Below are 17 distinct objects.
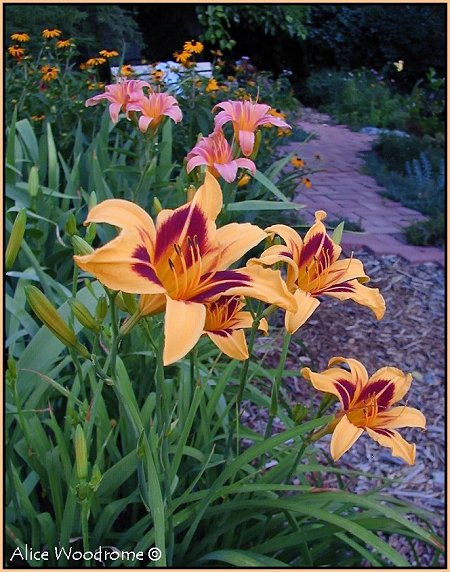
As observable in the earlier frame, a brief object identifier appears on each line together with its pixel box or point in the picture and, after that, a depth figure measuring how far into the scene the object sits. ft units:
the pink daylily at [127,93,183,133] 5.21
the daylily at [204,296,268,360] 2.84
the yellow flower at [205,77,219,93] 10.41
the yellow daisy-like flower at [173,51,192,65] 10.66
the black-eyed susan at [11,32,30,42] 11.12
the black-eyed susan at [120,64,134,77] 10.19
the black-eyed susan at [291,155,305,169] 10.42
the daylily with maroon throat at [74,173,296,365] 2.17
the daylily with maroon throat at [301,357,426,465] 3.13
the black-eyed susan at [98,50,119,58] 10.92
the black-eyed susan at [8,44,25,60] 10.47
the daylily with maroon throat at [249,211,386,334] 2.97
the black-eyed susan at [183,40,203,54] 10.99
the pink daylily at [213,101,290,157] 4.20
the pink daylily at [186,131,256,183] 3.92
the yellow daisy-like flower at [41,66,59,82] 10.23
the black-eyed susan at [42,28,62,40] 10.51
